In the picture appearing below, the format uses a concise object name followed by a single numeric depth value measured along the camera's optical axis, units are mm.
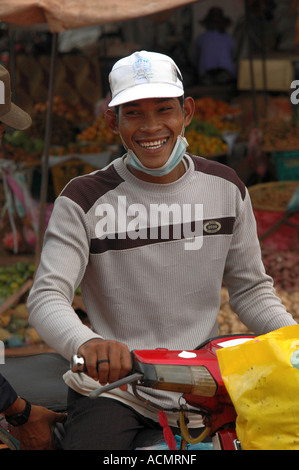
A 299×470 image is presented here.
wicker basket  6652
